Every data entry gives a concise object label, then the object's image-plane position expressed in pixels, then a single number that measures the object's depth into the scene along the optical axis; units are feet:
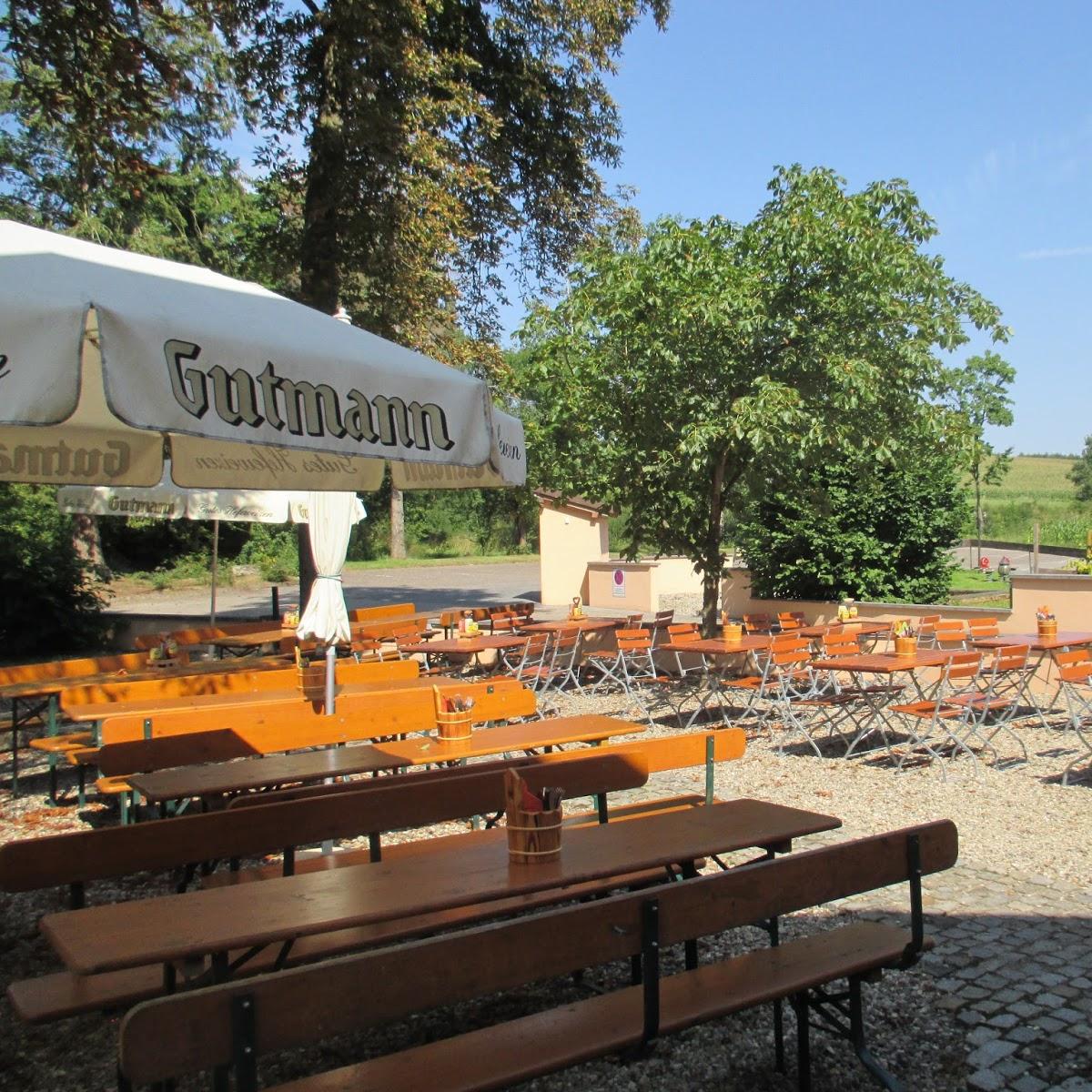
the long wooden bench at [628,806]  12.93
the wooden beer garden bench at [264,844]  9.76
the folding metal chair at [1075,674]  24.59
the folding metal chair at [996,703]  26.23
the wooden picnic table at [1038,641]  29.27
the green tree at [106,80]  28.14
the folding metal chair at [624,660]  33.86
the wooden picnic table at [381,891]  8.33
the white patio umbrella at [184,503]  31.83
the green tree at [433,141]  36.35
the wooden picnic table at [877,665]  25.76
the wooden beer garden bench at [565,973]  7.10
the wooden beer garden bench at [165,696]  19.99
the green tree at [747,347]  35.09
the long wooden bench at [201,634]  32.96
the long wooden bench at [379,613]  46.37
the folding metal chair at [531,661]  36.47
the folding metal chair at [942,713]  25.45
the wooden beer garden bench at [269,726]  15.65
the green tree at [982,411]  37.88
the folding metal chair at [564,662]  37.76
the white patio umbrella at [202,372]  9.16
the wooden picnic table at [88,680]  23.06
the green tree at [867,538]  50.26
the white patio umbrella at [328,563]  20.49
